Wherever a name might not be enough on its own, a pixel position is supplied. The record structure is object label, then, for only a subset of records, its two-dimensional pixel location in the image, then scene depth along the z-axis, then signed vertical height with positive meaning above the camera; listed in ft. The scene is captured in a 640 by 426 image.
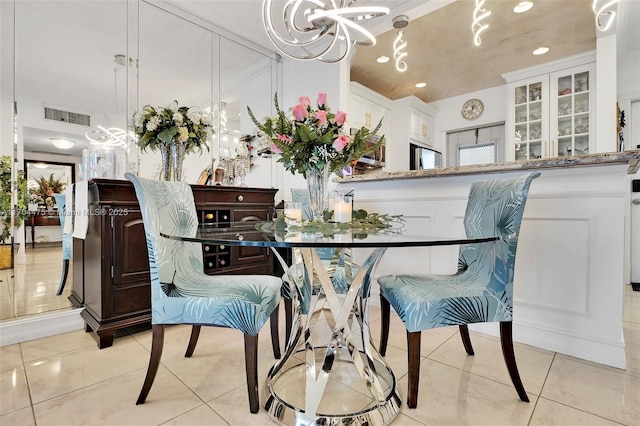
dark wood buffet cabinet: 6.15 -1.14
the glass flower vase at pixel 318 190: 4.98 +0.36
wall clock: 15.42 +5.20
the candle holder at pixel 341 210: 4.91 +0.02
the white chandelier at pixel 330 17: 5.58 +3.69
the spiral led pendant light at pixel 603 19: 8.64 +5.59
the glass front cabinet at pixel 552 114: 11.82 +3.94
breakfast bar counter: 5.32 -0.69
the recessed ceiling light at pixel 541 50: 11.36 +6.01
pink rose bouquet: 4.69 +1.13
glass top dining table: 3.30 -1.86
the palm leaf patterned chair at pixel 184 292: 3.99 -1.15
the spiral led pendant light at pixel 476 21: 6.19 +3.83
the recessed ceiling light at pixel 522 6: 8.72 +5.87
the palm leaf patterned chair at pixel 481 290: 4.02 -1.10
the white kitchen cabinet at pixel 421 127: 15.44 +4.38
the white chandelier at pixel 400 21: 8.07 +5.01
